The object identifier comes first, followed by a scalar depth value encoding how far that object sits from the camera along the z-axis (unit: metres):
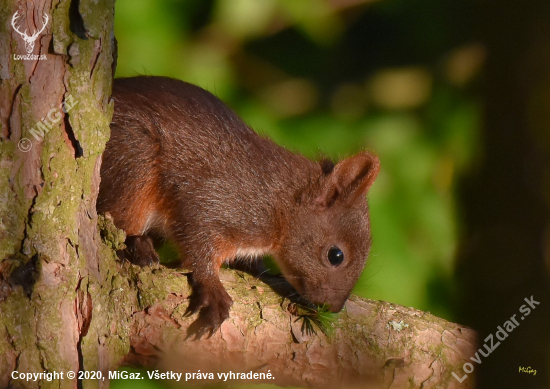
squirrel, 5.68
